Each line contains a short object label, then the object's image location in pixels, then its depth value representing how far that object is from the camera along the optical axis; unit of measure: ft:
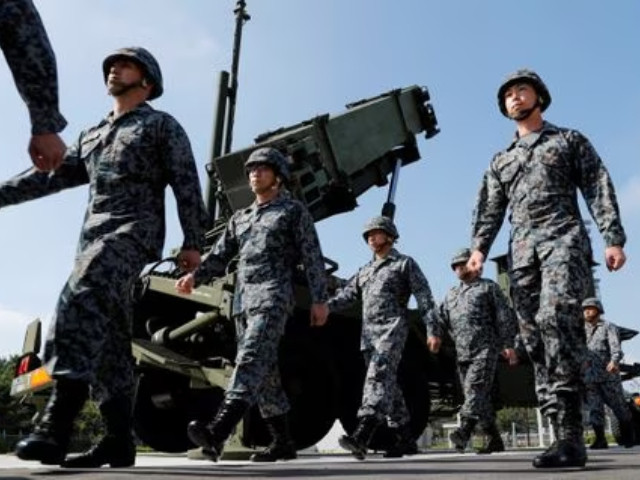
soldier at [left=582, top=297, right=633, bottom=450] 30.09
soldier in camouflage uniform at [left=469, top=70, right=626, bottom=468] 11.61
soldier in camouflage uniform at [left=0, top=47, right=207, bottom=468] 10.36
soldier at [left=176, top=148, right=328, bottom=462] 13.42
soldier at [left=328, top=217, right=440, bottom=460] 18.65
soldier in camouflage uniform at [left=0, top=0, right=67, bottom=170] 7.50
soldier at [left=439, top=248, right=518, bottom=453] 22.22
